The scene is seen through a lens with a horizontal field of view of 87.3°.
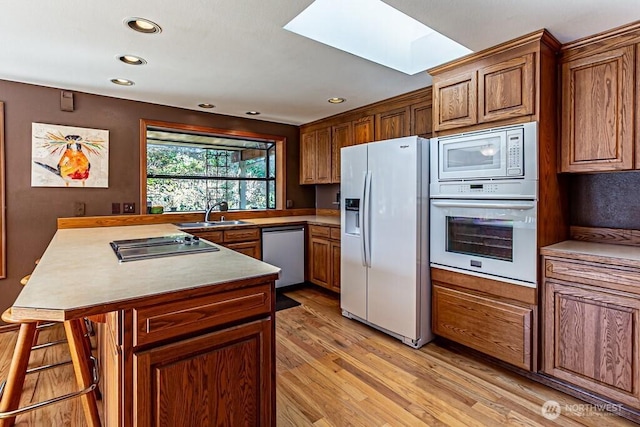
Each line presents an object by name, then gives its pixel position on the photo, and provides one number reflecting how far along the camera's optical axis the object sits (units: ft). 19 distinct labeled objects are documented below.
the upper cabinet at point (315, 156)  14.37
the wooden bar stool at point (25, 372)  4.62
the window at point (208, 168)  12.60
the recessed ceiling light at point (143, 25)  6.32
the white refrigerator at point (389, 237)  8.48
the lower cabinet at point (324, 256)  12.27
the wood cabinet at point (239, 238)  11.45
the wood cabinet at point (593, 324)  5.85
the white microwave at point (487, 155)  6.81
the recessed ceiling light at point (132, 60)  8.00
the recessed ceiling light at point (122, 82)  9.64
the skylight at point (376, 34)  6.98
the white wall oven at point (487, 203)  6.84
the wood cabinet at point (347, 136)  12.63
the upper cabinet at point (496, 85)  6.83
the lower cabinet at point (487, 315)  6.93
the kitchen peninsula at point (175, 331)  3.64
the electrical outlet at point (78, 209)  10.70
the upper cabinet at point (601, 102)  6.35
